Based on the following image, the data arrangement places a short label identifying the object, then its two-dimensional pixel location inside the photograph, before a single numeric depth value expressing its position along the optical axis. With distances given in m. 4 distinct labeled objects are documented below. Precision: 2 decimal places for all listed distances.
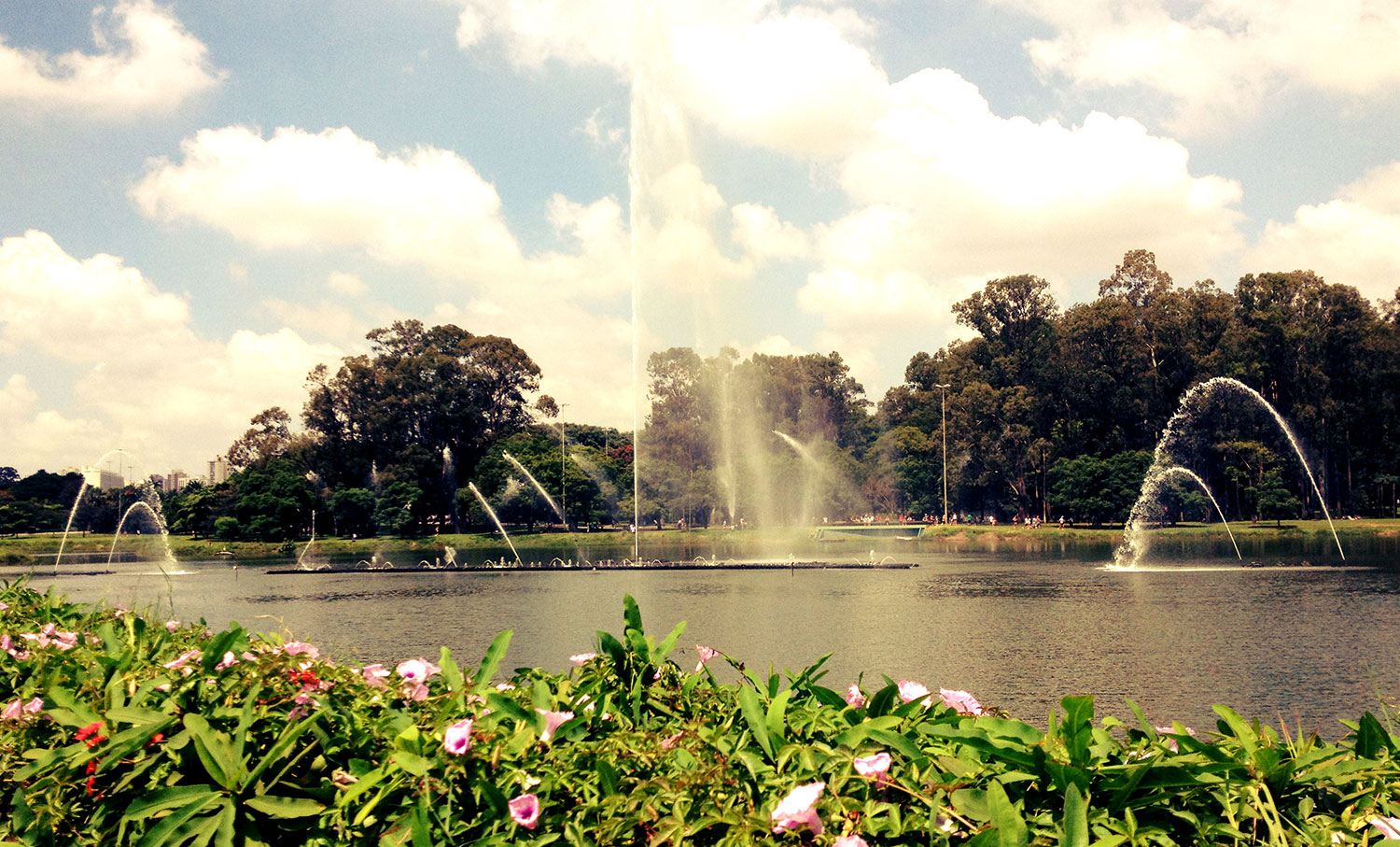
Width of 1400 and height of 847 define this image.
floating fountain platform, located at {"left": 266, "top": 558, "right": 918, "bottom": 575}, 40.28
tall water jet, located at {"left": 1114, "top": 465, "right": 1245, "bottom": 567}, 66.33
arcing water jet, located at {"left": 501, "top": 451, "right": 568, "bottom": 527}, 70.69
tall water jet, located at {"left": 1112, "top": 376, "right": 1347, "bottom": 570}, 66.69
